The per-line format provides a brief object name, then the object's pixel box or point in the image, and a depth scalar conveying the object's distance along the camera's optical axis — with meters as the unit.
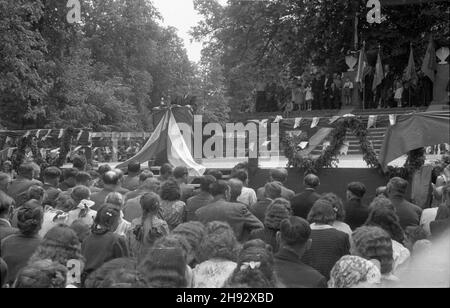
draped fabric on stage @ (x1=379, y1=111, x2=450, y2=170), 8.49
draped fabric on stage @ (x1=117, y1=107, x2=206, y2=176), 11.82
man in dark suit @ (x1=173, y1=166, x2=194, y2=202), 7.46
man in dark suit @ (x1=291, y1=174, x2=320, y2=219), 6.50
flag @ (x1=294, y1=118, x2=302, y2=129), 11.43
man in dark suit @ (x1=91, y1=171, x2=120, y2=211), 6.58
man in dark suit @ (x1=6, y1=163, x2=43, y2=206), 7.30
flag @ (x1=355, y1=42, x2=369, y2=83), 22.98
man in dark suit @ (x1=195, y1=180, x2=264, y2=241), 5.46
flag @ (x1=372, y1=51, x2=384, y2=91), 22.55
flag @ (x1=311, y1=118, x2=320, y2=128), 11.17
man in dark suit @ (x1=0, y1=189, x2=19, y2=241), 4.80
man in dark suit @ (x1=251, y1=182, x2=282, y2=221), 6.23
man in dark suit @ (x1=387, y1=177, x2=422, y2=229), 6.02
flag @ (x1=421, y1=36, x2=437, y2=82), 18.67
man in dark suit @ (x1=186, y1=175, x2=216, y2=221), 6.35
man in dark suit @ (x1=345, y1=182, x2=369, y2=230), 6.13
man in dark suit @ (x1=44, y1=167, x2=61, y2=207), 7.48
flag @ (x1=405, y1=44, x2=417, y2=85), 21.44
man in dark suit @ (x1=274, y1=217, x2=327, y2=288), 3.61
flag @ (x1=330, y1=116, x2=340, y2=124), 10.97
